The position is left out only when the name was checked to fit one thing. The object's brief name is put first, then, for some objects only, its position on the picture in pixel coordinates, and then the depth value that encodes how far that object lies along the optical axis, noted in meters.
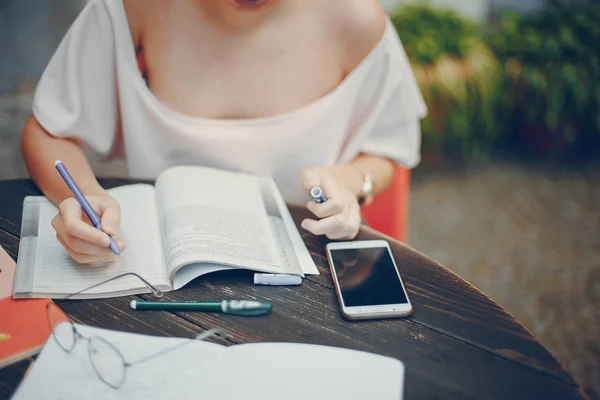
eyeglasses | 0.64
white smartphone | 0.75
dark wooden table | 0.65
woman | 0.99
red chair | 1.30
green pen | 0.73
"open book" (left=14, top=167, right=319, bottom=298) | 0.78
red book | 0.66
